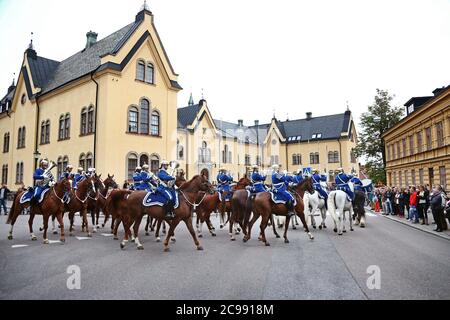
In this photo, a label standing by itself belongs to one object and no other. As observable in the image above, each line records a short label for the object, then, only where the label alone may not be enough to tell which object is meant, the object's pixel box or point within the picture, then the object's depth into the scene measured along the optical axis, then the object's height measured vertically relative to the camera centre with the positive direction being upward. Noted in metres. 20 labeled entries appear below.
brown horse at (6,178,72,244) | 9.85 -0.72
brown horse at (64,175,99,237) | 11.57 -0.45
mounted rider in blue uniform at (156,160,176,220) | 8.90 -0.19
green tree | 36.12 +6.42
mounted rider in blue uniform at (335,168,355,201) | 12.53 -0.03
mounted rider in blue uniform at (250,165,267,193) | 11.22 +0.03
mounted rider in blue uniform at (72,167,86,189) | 13.27 +0.33
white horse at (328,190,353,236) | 11.62 -0.95
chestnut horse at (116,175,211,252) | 8.91 -0.72
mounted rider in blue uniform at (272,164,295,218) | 9.80 -0.21
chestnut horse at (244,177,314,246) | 9.67 -0.89
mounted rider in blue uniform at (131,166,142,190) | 11.81 +0.16
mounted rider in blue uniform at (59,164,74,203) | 10.76 +0.27
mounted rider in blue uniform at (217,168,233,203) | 13.02 -0.08
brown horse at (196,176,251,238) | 11.66 -0.96
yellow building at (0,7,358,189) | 24.05 +6.89
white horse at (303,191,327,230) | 12.96 -0.95
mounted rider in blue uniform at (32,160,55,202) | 10.12 +0.16
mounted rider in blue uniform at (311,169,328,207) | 13.20 +0.02
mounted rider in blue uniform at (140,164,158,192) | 10.18 +0.24
